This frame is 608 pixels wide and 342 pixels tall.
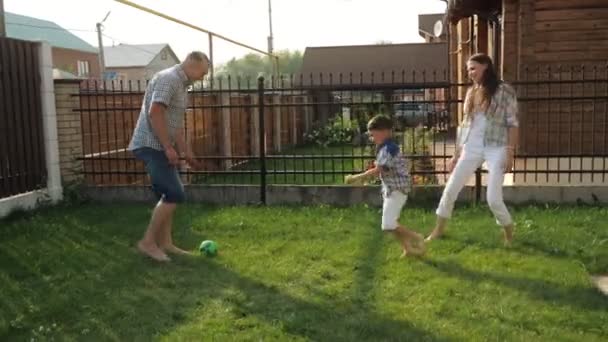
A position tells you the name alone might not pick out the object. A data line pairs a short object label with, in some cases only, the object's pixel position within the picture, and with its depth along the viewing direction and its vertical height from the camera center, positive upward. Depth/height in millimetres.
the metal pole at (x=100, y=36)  28153 +3777
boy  4938 -481
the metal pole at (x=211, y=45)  17281 +1904
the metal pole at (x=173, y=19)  11547 +2163
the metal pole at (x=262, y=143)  7816 -322
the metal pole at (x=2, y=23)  7259 +1107
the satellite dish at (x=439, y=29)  21867 +2806
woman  5145 -180
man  4938 -124
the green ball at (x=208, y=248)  5367 -1063
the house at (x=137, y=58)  67938 +6596
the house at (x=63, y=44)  53469 +6768
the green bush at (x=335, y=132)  11336 -330
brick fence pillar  8148 -121
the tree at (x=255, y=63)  72688 +6198
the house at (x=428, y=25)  31688 +4275
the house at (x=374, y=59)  26500 +2273
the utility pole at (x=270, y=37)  40494 +5069
